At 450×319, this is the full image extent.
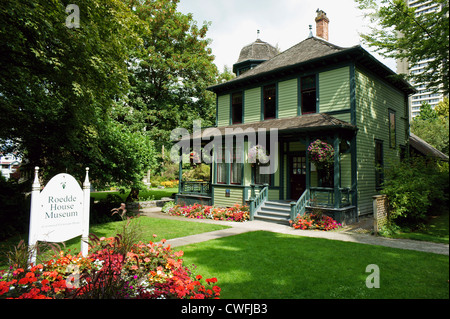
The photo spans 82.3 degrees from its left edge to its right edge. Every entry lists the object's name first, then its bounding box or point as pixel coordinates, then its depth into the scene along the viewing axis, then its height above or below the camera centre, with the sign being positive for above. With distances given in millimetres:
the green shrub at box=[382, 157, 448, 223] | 8394 -600
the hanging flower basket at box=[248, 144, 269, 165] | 12984 +952
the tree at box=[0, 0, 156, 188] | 6395 +2881
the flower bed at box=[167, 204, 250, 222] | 12455 -2063
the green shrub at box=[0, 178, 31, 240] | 9297 -1523
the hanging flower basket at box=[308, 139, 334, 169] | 10625 +834
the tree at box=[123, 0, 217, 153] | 19344 +7952
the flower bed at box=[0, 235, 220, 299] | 3541 -1663
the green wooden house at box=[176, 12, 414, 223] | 11453 +2325
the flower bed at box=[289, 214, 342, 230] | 9977 -1940
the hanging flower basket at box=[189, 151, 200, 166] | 15086 +916
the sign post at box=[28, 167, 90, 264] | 4734 -781
